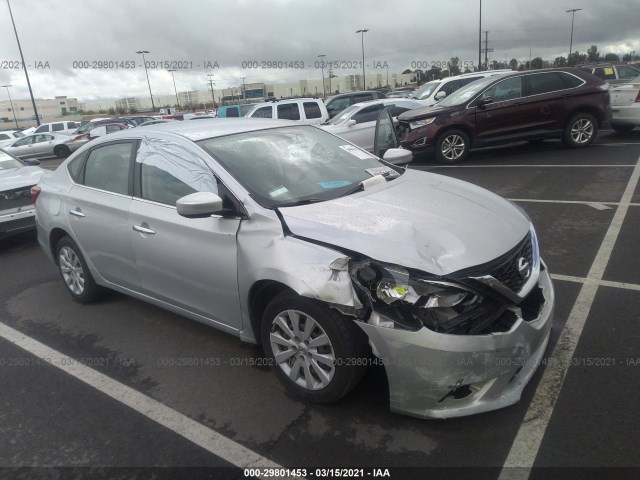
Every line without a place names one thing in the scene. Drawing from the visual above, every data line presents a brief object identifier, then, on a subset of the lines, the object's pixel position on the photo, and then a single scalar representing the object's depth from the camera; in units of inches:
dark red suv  392.2
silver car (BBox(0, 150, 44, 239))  258.5
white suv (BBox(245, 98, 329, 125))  555.8
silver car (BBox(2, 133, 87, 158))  895.1
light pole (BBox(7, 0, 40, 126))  1149.7
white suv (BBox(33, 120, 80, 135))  1156.5
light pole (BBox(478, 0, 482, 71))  1397.9
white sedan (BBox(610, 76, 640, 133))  428.5
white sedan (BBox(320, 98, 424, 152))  445.4
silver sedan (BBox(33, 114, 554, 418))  96.4
